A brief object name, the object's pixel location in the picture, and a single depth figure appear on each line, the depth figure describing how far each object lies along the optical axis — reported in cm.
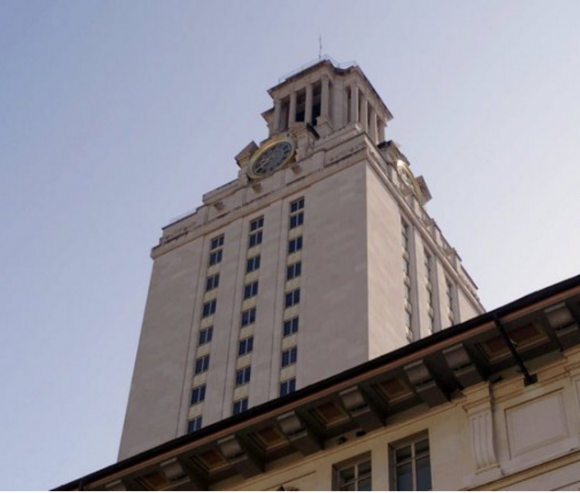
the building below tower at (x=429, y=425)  2595
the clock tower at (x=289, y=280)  8531
